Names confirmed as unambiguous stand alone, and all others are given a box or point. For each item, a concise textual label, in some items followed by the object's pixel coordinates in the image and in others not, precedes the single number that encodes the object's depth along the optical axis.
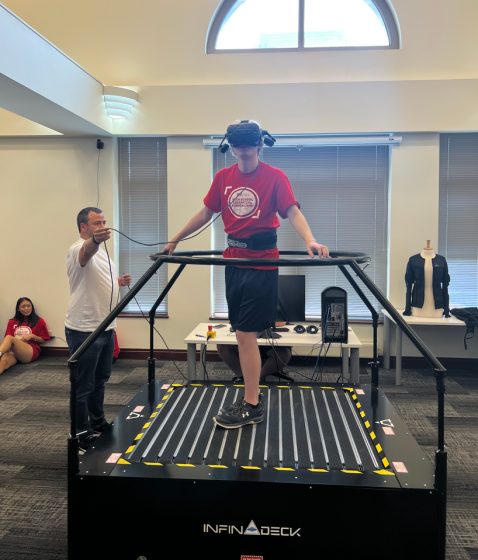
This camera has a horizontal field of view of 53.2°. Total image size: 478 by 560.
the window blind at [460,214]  4.98
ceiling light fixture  4.74
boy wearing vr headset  2.20
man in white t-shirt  2.73
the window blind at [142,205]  5.27
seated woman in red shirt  5.00
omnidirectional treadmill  1.68
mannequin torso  4.61
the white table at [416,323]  4.35
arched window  4.96
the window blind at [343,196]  5.09
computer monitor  4.52
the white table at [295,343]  3.72
